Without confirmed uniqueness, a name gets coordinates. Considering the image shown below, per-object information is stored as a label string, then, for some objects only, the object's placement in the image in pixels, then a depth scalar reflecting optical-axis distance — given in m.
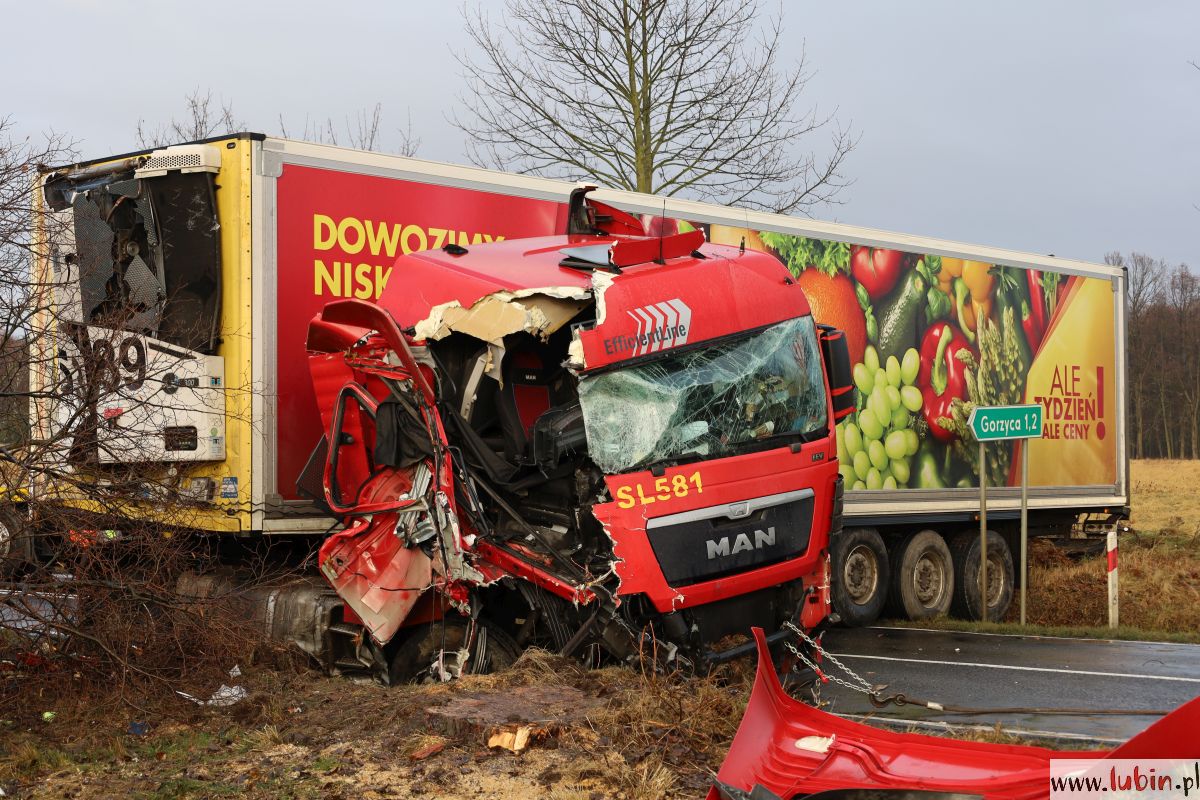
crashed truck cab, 6.61
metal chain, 7.08
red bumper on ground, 3.88
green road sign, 12.13
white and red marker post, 12.08
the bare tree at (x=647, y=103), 19.03
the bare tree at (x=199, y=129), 21.44
